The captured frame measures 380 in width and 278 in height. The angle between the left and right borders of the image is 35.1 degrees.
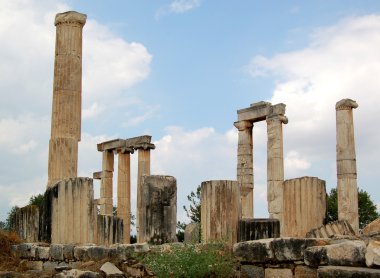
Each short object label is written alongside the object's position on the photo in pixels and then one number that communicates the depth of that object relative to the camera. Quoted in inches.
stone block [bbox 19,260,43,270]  543.3
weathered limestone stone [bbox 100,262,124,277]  425.1
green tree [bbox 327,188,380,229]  1611.7
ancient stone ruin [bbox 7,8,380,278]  343.0
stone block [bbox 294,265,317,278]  332.8
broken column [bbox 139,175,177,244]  477.7
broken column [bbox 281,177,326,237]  472.4
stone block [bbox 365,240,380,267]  287.1
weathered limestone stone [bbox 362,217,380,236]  579.9
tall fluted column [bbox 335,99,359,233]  964.6
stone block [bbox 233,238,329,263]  344.2
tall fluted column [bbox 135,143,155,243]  1197.1
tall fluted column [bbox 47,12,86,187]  665.6
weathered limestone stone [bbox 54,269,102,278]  419.9
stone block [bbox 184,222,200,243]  672.2
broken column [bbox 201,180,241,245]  449.1
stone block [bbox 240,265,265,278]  369.2
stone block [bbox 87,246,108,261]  462.6
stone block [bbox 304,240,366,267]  300.7
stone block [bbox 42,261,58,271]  516.3
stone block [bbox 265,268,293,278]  350.3
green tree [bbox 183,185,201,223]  1573.7
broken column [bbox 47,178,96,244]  529.0
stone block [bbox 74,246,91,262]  481.1
